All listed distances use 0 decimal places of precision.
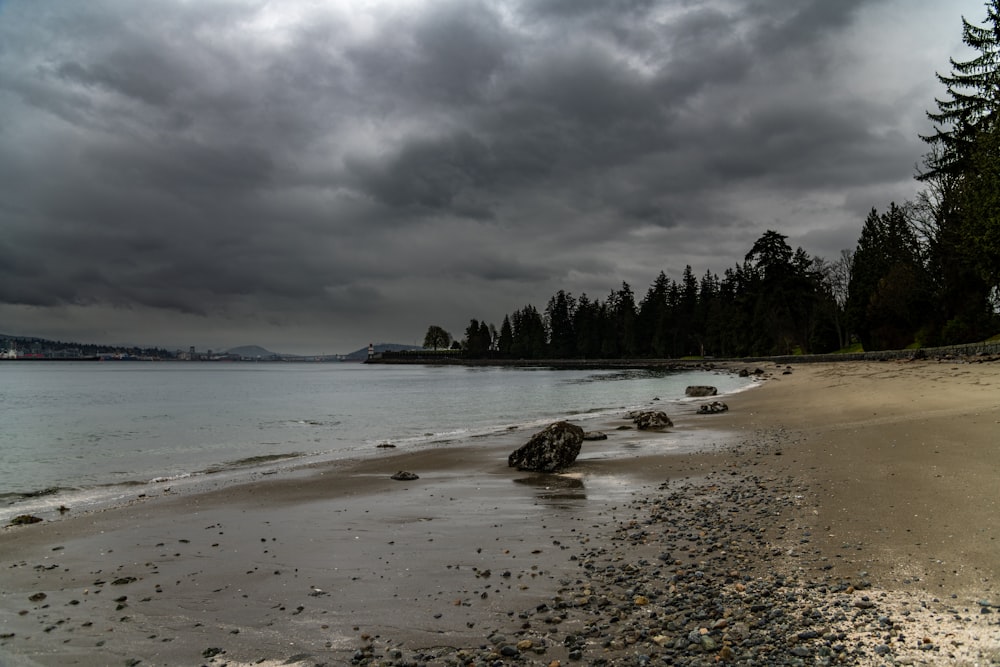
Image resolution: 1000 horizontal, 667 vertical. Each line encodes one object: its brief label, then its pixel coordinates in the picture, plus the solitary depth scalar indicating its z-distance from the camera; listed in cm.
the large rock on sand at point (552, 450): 1368
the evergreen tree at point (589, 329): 16300
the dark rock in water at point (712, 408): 2548
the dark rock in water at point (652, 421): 2098
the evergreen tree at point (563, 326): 17525
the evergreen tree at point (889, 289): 5388
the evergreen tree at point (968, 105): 3831
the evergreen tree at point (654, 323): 13775
